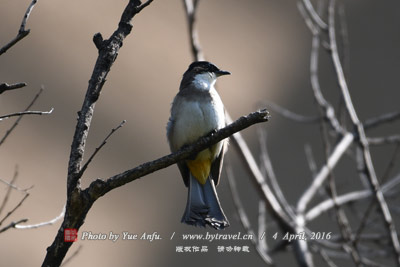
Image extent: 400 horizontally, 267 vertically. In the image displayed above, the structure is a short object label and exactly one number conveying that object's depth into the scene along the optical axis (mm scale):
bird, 7980
